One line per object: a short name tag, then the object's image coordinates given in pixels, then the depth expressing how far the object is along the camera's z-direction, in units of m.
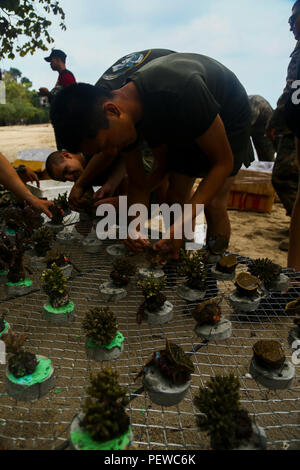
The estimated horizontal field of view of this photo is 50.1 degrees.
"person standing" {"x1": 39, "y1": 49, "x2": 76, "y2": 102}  5.54
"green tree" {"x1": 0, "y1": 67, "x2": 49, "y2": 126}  41.02
